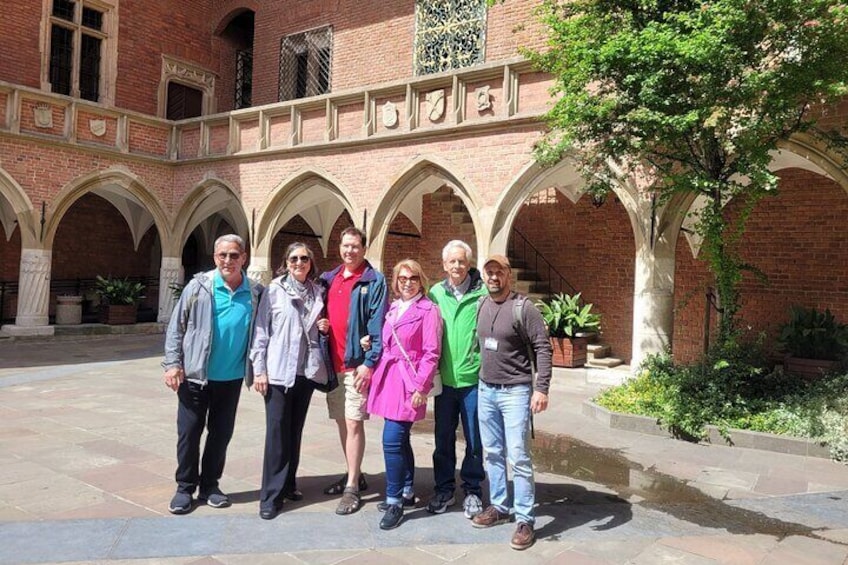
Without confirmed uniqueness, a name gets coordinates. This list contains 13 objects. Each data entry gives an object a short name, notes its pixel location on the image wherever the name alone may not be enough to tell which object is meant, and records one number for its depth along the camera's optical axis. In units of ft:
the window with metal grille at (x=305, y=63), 51.11
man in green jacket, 12.39
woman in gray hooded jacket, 12.42
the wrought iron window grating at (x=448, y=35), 42.83
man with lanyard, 11.46
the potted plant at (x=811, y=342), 28.78
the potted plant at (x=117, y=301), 48.26
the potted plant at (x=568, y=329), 35.37
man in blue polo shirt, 12.39
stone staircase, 37.96
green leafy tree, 18.26
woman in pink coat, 11.95
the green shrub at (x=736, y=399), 19.44
